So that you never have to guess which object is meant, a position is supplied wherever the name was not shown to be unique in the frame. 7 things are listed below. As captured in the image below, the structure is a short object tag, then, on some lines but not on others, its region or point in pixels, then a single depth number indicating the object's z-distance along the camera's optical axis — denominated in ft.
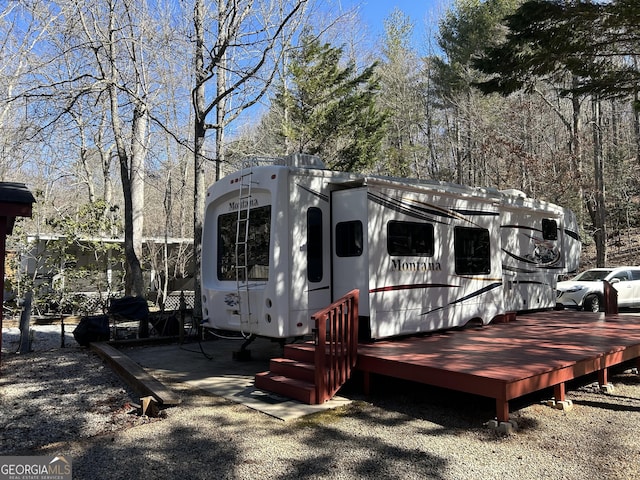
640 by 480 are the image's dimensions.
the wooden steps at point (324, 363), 17.40
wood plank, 17.30
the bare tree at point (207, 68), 32.58
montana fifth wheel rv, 20.59
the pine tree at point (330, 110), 62.95
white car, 44.57
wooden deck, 15.23
